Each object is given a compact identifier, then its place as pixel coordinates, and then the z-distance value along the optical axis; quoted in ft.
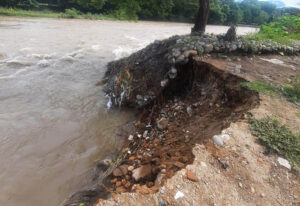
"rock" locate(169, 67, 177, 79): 13.47
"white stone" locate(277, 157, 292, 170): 5.94
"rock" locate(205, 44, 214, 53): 13.99
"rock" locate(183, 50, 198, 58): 13.50
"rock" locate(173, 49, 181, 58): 13.55
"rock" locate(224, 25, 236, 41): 15.37
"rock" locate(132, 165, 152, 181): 6.73
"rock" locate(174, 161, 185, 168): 6.22
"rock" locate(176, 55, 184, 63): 13.37
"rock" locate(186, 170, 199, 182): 5.55
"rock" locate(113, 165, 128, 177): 7.36
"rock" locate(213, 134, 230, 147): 6.79
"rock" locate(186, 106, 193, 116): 11.31
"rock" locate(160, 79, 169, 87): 13.61
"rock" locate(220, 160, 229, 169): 5.97
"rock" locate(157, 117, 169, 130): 10.76
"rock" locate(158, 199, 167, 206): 4.96
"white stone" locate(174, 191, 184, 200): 5.08
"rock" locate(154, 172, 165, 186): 5.82
